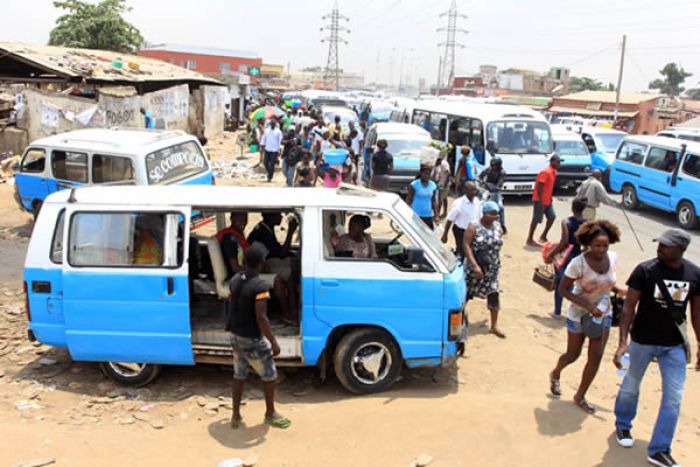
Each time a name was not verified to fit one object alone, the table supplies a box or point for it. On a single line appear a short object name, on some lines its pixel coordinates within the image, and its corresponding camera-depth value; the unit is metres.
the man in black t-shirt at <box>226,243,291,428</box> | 4.68
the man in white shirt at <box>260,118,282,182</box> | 16.45
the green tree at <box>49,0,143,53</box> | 40.88
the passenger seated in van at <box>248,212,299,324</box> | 5.89
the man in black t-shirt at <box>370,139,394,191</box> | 13.15
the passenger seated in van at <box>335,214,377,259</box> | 6.09
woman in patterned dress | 6.92
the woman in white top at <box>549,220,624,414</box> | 4.88
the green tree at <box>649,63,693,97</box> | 77.81
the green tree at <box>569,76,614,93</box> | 79.69
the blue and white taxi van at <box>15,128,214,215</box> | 9.83
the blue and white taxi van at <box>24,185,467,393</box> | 5.41
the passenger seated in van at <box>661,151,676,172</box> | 14.06
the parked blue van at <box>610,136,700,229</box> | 13.46
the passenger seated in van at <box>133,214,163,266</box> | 5.54
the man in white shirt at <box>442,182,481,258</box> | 8.06
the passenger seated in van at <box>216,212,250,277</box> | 5.83
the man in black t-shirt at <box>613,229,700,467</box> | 4.27
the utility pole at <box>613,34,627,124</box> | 35.66
